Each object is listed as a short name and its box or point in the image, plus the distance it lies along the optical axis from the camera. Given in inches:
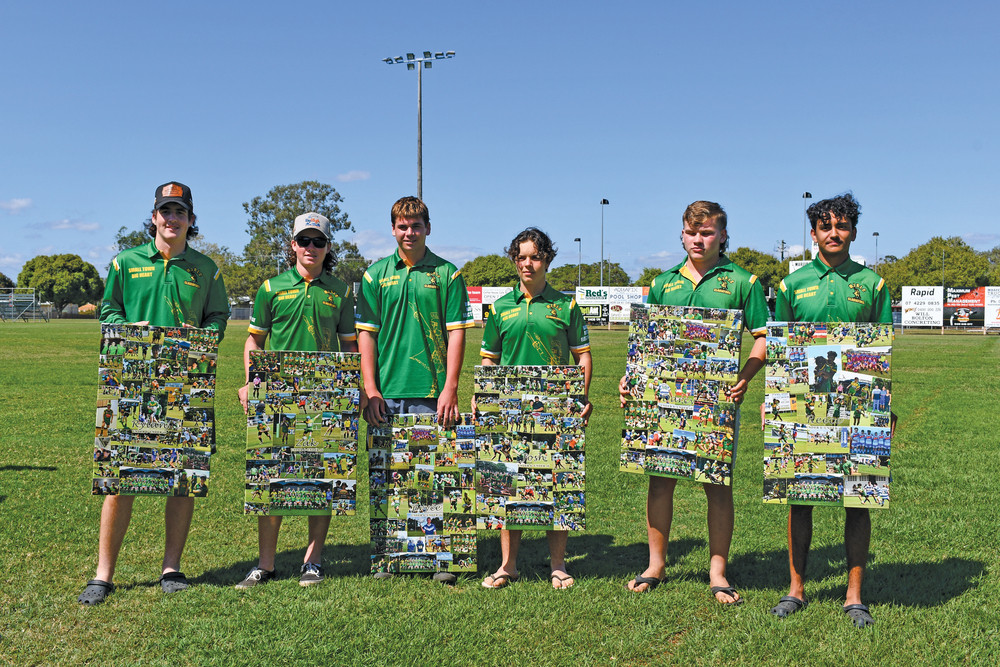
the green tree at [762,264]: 3912.4
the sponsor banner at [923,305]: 2378.2
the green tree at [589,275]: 4672.7
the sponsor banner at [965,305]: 2514.8
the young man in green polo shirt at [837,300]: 162.4
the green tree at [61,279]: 3636.8
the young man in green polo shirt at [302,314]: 179.5
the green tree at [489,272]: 4192.9
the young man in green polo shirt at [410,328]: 181.5
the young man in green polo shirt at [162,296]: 172.7
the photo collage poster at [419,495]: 181.9
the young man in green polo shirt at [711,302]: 172.6
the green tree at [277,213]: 3203.7
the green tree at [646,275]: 4104.3
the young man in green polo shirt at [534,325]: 183.3
